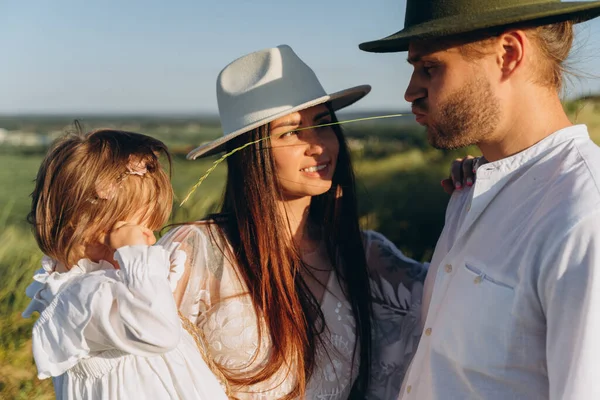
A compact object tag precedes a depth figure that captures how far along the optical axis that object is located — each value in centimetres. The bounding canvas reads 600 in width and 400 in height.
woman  247
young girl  189
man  163
